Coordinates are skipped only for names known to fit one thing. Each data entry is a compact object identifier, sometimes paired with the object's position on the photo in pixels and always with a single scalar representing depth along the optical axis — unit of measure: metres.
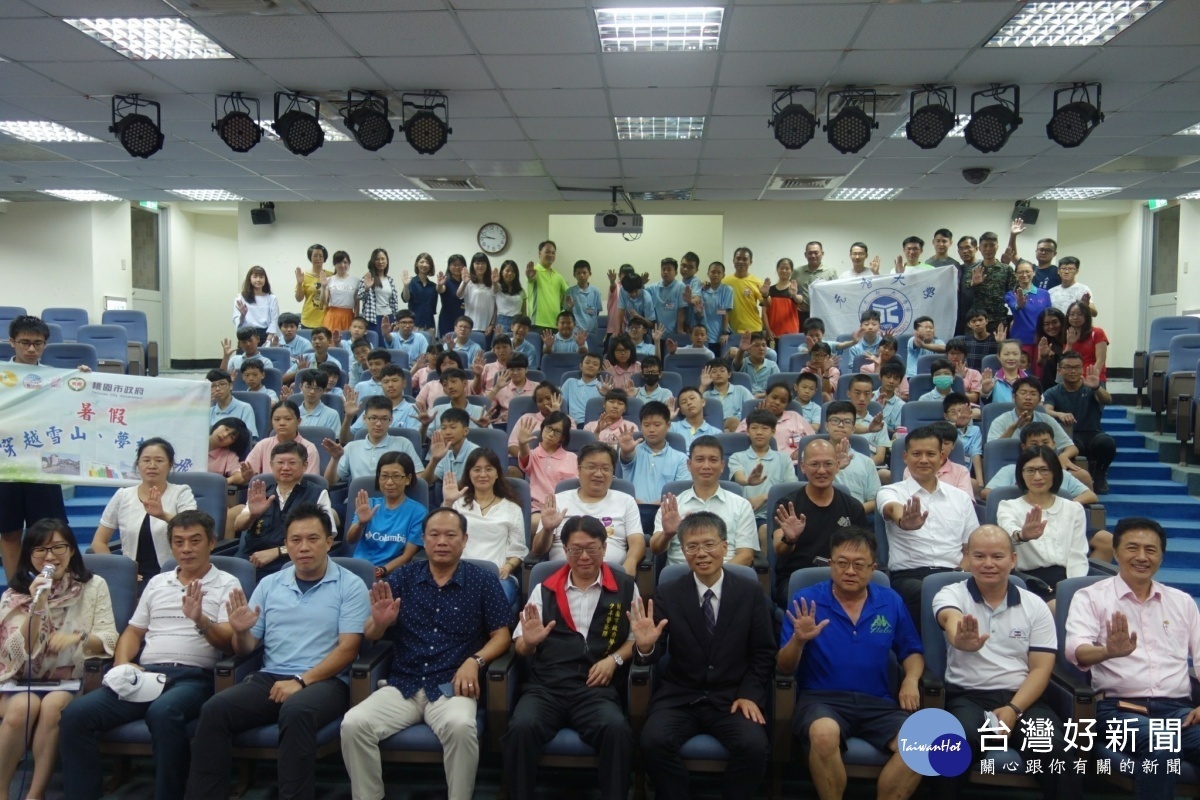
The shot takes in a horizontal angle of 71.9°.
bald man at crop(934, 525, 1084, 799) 2.79
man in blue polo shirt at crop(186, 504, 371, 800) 2.74
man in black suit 2.70
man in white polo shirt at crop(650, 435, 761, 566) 3.67
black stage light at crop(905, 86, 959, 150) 5.88
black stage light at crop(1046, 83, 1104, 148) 5.82
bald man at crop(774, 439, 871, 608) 3.64
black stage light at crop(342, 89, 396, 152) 6.11
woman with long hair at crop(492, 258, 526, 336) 8.77
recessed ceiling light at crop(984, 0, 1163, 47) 4.71
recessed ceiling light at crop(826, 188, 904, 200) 9.88
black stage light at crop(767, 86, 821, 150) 5.96
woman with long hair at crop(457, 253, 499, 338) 8.78
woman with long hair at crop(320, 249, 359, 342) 8.70
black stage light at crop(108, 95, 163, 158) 6.29
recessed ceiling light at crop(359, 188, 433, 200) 10.10
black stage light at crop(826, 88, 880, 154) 5.96
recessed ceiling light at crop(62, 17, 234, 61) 5.04
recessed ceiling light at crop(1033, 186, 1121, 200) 9.43
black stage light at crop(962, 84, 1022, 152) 5.89
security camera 8.43
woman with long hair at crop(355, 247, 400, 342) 8.63
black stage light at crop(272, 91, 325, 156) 6.20
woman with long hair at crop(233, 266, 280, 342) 8.49
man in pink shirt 2.78
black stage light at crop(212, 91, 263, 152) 6.18
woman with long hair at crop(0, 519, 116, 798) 2.86
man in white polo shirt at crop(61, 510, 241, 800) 2.82
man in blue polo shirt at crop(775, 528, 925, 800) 2.77
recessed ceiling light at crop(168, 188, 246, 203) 10.02
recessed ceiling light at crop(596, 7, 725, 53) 4.93
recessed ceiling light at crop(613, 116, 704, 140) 7.14
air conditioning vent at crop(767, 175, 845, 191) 9.12
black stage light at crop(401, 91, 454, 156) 6.20
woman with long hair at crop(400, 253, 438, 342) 9.07
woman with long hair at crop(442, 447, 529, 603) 3.73
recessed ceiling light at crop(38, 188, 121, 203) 10.19
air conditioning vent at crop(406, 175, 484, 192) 9.41
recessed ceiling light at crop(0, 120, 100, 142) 7.27
